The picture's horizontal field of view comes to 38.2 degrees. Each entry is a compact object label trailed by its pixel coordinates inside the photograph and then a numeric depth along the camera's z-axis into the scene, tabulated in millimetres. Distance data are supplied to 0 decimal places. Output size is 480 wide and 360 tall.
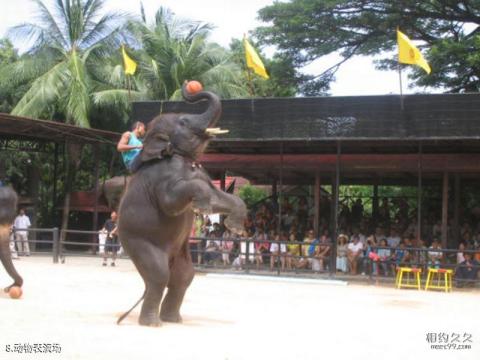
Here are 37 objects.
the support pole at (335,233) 15225
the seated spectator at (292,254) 16000
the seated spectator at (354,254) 15852
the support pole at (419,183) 14551
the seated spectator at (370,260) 14836
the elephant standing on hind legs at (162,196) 7160
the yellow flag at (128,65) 16922
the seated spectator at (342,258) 15953
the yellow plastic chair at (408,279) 13986
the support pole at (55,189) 22088
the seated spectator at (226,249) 16469
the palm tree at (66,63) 24016
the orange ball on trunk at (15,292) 9336
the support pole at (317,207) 17578
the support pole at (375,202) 19236
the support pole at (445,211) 15700
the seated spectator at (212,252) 16161
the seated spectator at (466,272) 14125
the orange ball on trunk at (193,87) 7539
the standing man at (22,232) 18772
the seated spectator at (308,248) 15931
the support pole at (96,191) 21531
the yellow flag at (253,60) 15766
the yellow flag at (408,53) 14398
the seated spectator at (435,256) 14521
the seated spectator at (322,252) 15320
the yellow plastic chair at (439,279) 13742
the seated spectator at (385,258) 14680
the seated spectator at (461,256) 14679
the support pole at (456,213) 16578
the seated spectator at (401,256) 14770
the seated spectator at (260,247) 16047
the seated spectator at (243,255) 15815
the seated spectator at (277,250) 15695
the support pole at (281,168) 15805
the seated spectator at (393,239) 16170
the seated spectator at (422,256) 14170
